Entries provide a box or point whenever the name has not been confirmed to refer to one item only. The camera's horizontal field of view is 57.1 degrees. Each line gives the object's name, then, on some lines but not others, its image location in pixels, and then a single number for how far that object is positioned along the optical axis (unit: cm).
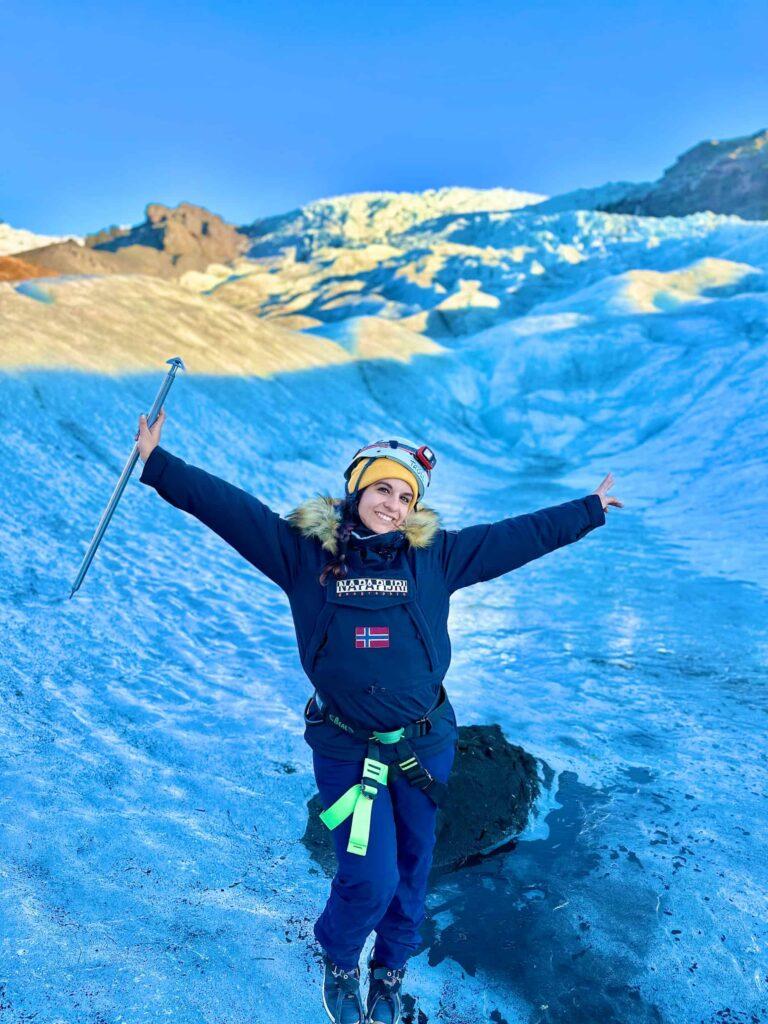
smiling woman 223
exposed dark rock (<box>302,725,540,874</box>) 356
